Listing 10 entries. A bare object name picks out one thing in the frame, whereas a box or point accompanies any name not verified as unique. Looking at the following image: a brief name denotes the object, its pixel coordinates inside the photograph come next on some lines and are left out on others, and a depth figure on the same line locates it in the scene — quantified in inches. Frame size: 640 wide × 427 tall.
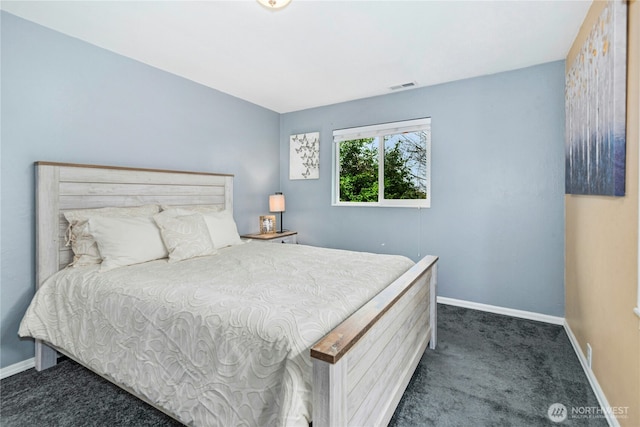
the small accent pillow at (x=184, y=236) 90.0
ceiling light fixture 71.6
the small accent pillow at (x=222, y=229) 110.1
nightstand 143.6
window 138.6
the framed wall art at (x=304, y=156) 165.6
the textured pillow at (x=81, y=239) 83.2
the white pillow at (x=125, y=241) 80.3
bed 43.4
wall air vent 130.2
